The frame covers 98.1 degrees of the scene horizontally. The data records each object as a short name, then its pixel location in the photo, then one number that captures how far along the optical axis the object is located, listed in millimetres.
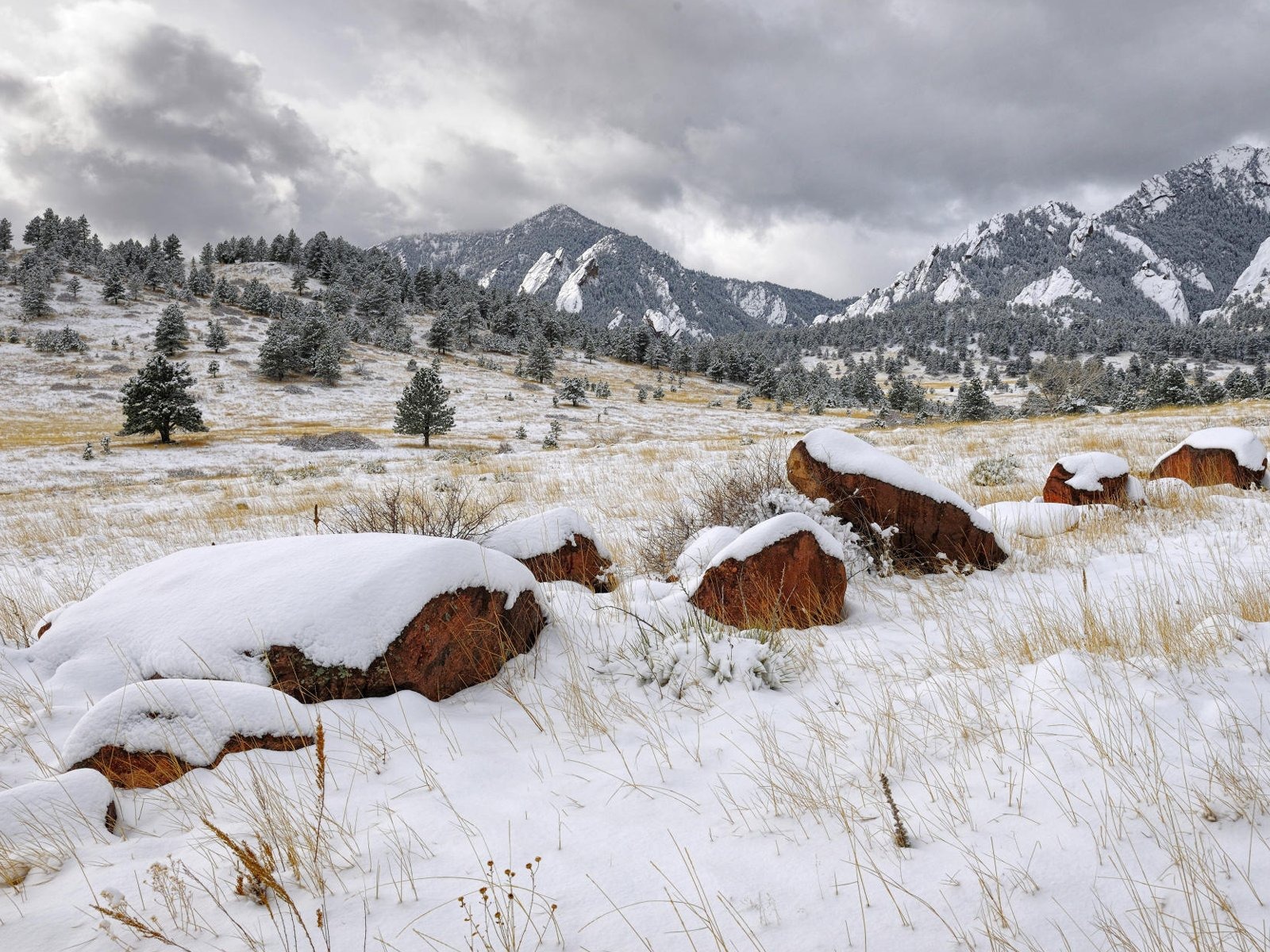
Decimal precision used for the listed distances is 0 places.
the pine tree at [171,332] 54438
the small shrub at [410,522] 5494
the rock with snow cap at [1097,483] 6797
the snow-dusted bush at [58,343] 51906
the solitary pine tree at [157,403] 31938
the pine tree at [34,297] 59406
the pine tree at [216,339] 57531
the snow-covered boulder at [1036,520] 5980
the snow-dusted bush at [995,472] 9797
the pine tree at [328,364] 54000
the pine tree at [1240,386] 59188
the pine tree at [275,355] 52000
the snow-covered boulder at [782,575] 3975
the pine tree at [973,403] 51281
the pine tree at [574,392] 56688
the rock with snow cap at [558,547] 5098
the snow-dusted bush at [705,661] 3078
